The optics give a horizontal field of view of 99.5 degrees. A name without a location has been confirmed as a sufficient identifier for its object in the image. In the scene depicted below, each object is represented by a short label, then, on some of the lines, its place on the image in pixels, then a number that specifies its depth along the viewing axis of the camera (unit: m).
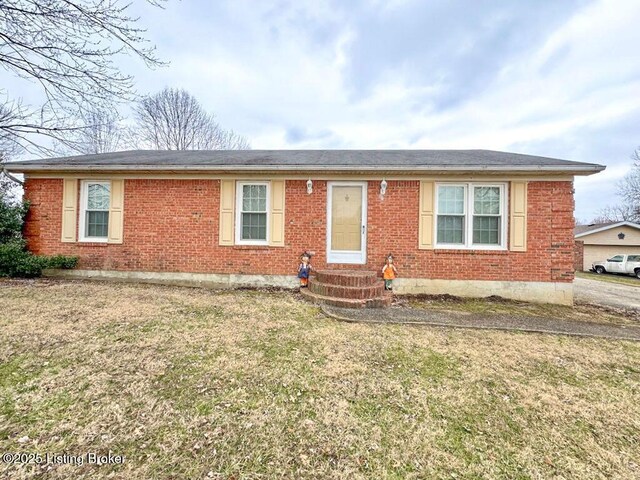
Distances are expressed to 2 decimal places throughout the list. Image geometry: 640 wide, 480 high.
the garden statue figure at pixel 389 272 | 6.34
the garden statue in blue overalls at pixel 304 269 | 6.47
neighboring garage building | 20.16
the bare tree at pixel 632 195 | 25.19
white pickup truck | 18.14
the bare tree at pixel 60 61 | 5.45
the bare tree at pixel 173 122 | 20.53
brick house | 6.20
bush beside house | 6.74
